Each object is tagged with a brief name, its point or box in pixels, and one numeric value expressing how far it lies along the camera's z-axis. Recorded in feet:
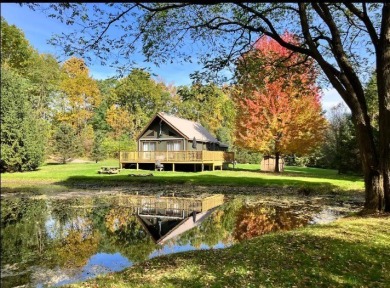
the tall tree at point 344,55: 30.14
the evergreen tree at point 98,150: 117.70
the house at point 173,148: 95.71
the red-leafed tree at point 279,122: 85.35
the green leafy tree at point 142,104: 84.04
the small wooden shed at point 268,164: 107.63
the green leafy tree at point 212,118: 135.95
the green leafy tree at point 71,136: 91.04
